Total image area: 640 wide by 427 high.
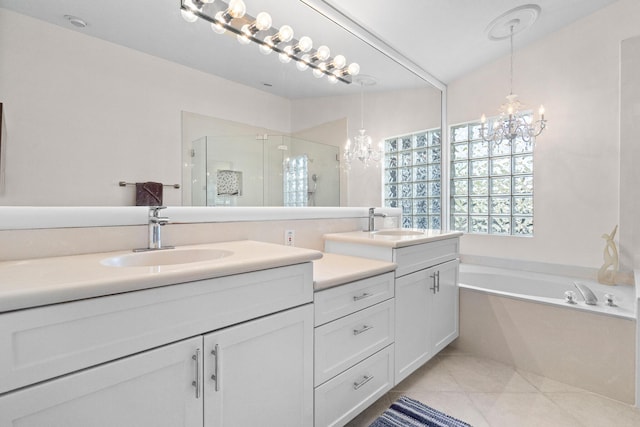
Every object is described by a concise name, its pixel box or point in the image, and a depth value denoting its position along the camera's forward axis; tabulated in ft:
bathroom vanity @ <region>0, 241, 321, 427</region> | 2.07
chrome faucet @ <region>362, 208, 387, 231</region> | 7.44
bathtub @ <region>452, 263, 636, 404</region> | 5.54
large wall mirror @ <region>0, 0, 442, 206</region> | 3.31
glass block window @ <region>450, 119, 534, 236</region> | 9.25
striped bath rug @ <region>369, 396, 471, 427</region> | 4.82
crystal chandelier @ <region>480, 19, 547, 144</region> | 8.20
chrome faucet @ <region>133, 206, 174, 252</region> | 4.08
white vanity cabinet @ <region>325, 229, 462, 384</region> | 5.31
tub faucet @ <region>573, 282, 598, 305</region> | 6.07
